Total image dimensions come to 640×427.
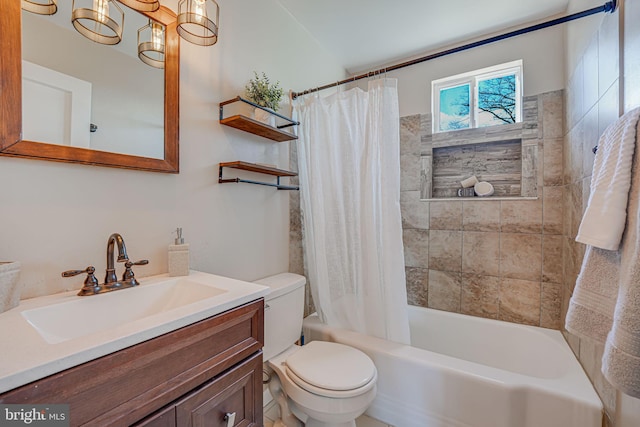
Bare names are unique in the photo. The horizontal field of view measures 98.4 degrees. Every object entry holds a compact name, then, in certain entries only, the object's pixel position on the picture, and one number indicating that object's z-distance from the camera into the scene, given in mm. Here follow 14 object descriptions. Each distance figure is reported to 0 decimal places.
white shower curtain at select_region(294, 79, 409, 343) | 1587
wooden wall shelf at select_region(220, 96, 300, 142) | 1450
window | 2135
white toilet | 1218
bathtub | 1228
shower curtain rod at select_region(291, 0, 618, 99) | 1137
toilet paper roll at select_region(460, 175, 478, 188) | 2184
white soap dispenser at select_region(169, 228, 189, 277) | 1164
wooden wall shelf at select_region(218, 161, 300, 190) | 1451
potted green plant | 1594
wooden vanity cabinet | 560
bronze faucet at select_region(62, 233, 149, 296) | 927
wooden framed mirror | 821
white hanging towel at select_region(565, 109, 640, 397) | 568
